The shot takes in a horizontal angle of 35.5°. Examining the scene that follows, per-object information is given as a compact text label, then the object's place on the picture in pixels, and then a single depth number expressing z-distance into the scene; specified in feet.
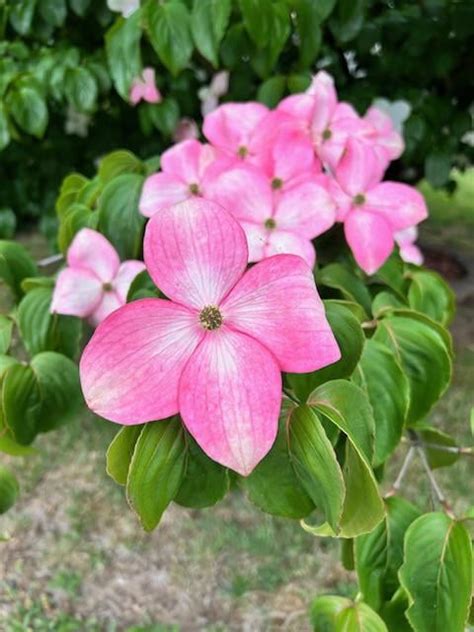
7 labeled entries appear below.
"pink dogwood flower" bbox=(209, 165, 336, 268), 1.61
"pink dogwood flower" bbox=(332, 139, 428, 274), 1.73
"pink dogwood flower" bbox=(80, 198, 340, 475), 1.00
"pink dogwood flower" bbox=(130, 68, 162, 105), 2.91
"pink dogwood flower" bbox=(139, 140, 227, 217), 1.85
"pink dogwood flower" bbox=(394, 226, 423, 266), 2.20
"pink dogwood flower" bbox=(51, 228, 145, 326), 1.80
